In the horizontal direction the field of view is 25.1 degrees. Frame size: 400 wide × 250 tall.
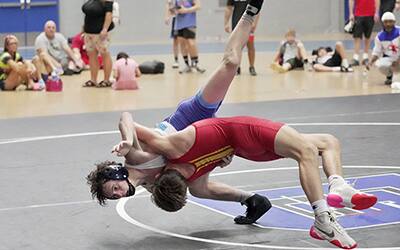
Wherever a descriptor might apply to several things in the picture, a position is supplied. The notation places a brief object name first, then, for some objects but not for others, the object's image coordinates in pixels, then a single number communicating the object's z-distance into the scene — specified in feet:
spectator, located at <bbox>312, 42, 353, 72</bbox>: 57.93
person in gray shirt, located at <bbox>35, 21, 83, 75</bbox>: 54.44
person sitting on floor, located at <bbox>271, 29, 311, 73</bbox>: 58.85
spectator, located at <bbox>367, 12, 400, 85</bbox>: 48.26
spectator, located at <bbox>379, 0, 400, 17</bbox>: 59.13
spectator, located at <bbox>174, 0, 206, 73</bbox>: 56.65
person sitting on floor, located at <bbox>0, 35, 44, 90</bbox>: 48.98
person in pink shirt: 49.21
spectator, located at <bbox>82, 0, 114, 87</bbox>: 48.96
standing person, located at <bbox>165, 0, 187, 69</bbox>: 57.95
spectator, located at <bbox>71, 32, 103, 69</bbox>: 60.49
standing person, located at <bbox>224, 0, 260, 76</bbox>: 52.80
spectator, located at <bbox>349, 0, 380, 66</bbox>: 59.67
